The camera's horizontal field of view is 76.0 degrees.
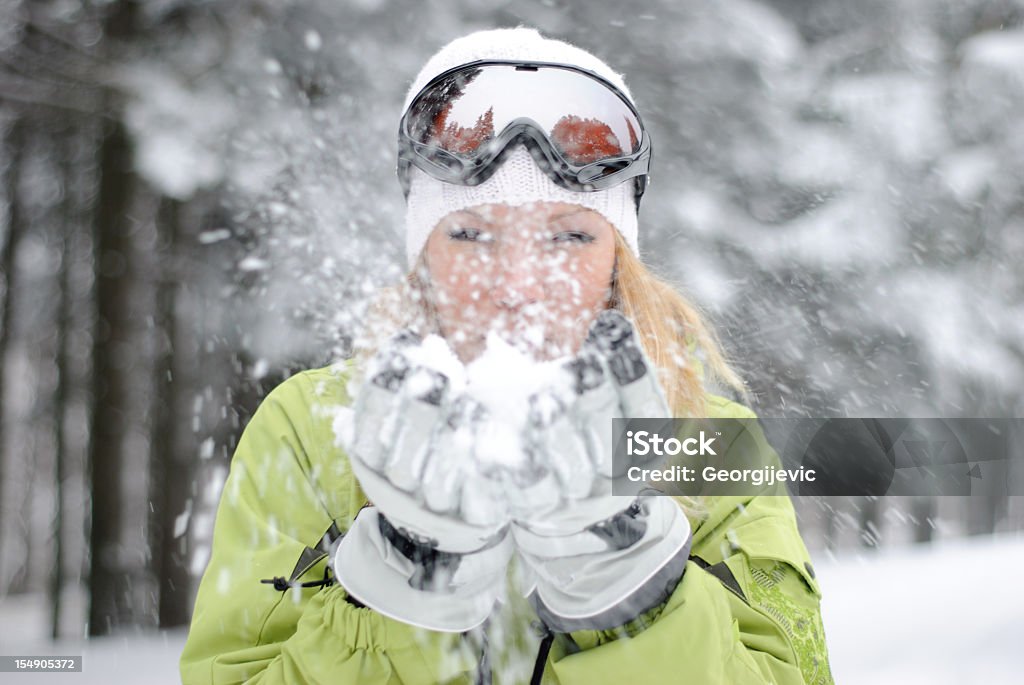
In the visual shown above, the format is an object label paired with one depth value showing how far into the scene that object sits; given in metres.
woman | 1.13
